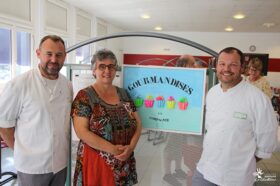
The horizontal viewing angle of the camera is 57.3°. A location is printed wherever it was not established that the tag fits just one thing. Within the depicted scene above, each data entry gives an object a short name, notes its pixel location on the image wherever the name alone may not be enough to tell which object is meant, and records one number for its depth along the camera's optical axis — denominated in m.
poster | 1.79
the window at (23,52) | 4.82
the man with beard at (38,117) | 1.49
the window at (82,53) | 7.20
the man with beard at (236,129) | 1.42
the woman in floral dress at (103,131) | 1.49
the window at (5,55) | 4.50
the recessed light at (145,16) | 6.71
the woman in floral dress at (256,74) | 2.91
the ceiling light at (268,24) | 7.46
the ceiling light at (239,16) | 6.30
